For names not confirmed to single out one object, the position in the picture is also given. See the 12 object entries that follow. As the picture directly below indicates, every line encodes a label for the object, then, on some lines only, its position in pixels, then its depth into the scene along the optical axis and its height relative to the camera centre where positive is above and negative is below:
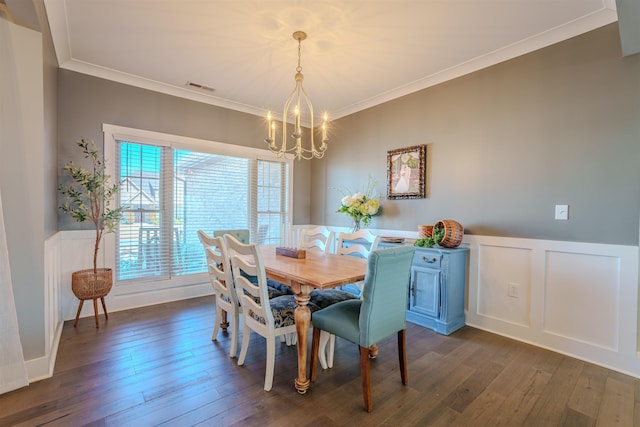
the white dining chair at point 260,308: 1.91 -0.70
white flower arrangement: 3.77 +0.03
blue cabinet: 2.87 -0.78
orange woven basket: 2.93 -0.24
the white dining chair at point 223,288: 2.29 -0.67
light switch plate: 2.49 +0.01
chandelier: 2.38 +0.72
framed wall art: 3.50 +0.47
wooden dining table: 1.84 -0.44
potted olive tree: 2.90 -0.01
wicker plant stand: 2.89 -0.79
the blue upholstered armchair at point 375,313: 1.75 -0.69
